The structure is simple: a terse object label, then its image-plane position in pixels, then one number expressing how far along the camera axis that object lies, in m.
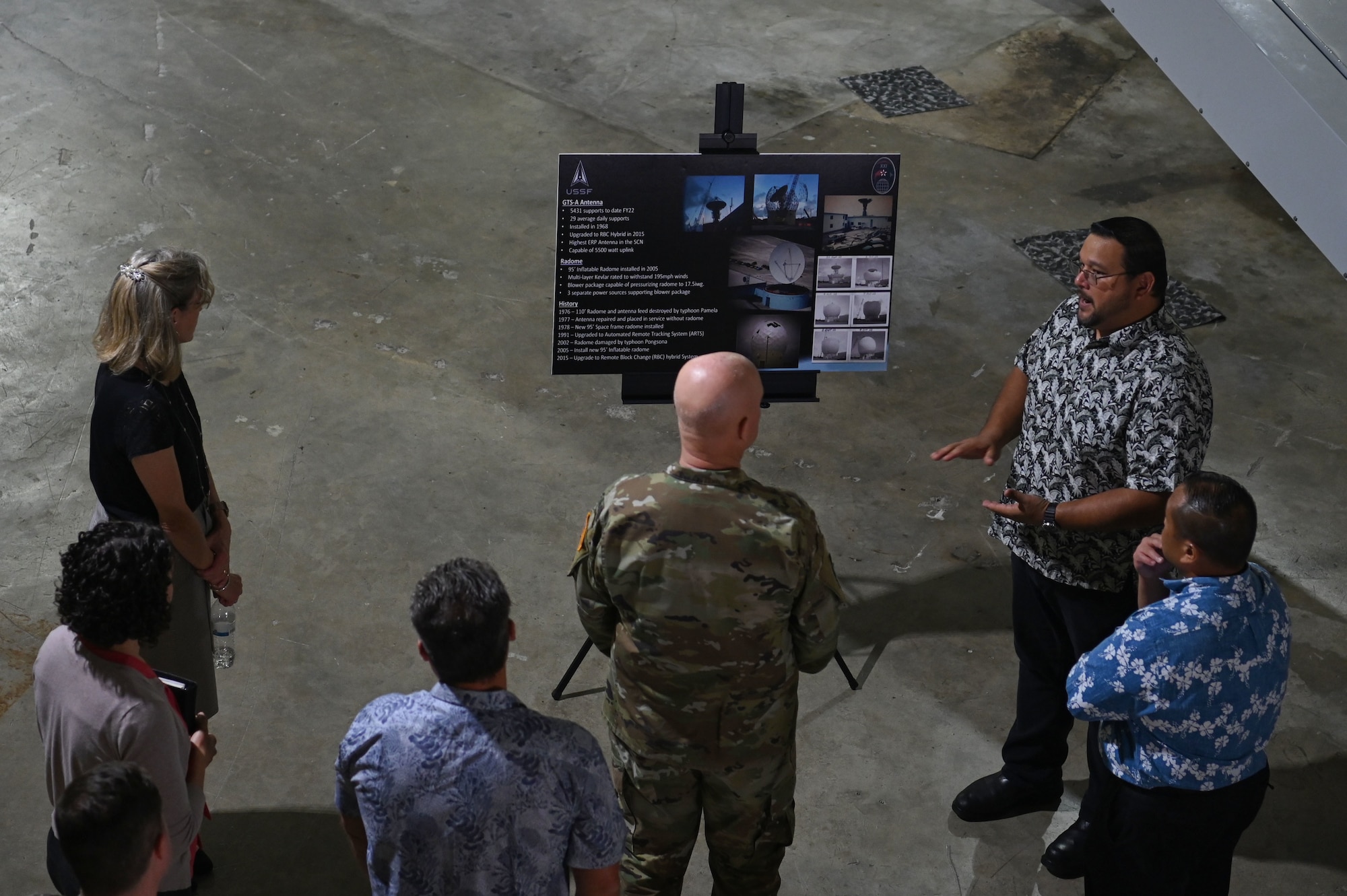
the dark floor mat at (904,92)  8.22
